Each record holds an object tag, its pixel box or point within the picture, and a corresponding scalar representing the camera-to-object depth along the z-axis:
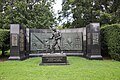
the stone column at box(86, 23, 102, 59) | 7.16
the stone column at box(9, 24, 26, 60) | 6.97
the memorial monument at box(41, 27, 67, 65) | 5.82
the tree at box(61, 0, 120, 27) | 11.31
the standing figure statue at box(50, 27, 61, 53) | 6.37
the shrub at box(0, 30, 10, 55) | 7.71
